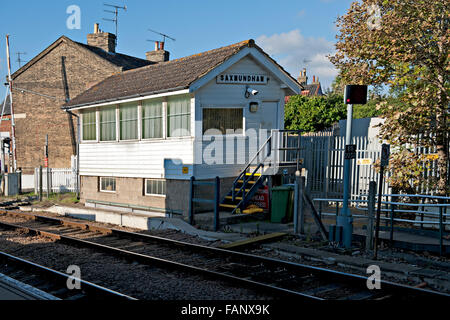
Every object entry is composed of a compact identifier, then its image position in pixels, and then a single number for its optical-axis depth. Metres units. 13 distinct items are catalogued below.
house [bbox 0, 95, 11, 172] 37.88
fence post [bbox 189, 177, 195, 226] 12.71
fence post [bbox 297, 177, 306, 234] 10.66
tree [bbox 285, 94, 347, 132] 30.81
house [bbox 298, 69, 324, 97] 51.41
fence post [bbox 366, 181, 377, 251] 8.98
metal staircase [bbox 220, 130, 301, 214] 13.49
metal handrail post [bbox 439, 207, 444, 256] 8.57
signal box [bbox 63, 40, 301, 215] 13.82
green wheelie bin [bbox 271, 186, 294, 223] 12.88
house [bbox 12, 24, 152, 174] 31.52
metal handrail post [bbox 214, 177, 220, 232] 11.75
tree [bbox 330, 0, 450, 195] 11.73
